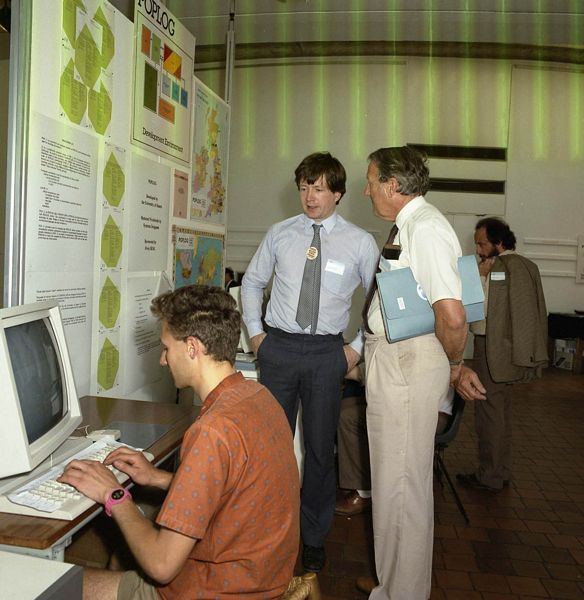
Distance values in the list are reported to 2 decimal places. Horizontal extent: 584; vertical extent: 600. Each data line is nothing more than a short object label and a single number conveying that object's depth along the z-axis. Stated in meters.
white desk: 0.97
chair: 2.97
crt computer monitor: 1.40
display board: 2.05
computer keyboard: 1.32
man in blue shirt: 2.58
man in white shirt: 1.97
